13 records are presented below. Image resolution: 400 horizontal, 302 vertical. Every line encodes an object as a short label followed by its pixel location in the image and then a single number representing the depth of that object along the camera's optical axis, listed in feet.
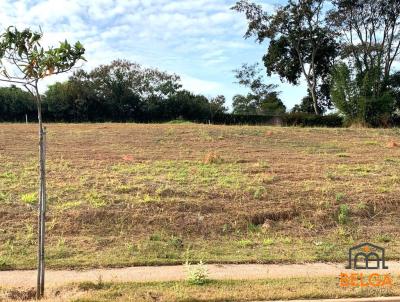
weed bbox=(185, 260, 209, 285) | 17.99
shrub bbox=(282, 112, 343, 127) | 106.32
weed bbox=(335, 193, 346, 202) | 31.99
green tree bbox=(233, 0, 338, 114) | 131.23
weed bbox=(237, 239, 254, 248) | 25.27
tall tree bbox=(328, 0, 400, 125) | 110.32
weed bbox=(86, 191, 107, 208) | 29.70
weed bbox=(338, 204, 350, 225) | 29.17
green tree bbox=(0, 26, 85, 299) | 15.05
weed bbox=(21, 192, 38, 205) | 30.30
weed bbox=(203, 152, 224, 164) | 43.86
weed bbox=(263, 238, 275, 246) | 25.54
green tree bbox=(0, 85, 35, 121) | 114.21
